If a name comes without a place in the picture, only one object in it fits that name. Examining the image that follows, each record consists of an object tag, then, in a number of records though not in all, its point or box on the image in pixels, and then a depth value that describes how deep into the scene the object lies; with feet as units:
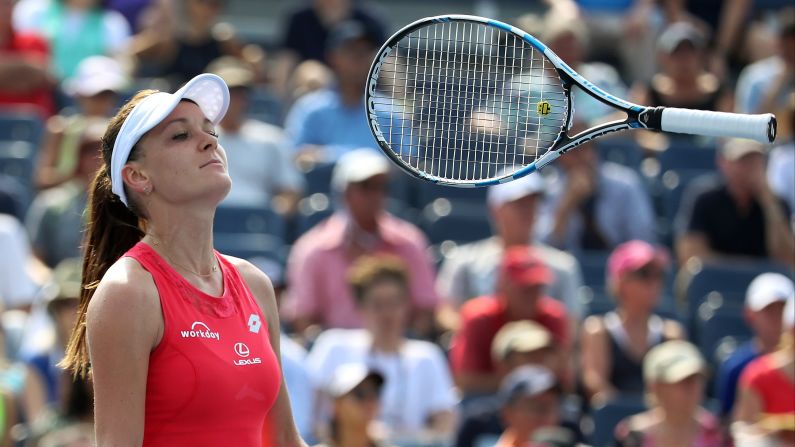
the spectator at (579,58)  60.75
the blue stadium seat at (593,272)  52.34
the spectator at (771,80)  62.80
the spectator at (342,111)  58.18
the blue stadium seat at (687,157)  59.36
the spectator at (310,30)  67.72
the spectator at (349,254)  47.52
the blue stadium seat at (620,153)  60.49
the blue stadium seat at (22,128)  57.21
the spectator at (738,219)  52.60
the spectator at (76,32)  66.13
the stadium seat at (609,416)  42.55
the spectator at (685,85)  61.41
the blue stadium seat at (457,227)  53.72
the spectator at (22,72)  60.18
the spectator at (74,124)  54.54
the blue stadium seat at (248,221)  52.47
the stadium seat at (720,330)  48.44
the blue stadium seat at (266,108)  63.72
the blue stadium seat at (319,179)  55.88
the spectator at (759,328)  44.65
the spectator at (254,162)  55.26
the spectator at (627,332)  45.16
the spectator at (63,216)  49.85
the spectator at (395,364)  42.83
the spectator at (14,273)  47.78
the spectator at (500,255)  48.06
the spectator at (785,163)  56.18
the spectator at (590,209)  53.62
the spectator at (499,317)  44.32
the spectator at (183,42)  64.13
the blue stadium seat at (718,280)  50.37
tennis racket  19.69
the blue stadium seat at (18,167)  55.26
